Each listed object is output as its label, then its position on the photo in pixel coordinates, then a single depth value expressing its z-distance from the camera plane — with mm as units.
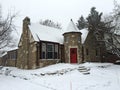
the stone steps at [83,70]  9427
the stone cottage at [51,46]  13422
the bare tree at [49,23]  31589
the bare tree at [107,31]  14024
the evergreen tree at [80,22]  32196
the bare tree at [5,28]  11460
